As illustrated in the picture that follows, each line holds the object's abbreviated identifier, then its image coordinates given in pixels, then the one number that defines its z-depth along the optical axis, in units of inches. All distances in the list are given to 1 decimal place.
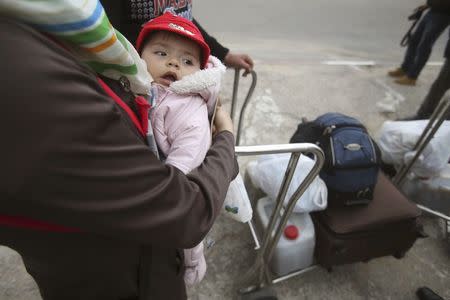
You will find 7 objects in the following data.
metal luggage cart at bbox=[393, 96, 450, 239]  68.2
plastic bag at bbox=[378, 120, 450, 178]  77.9
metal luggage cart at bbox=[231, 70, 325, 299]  43.9
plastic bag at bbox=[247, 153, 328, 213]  64.3
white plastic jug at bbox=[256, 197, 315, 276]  67.6
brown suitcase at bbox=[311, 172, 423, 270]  63.9
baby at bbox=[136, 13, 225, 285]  34.1
